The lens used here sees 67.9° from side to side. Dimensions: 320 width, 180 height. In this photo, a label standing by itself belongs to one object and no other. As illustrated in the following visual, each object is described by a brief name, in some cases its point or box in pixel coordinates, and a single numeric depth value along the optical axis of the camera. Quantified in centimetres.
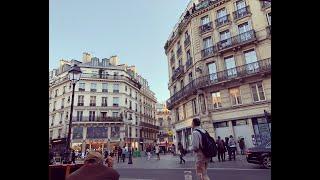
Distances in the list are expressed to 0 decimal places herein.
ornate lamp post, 852
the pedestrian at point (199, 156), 446
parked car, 916
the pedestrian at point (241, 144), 1569
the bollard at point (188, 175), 373
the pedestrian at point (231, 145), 1363
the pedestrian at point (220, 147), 1368
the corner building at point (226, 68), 1809
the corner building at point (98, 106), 3981
